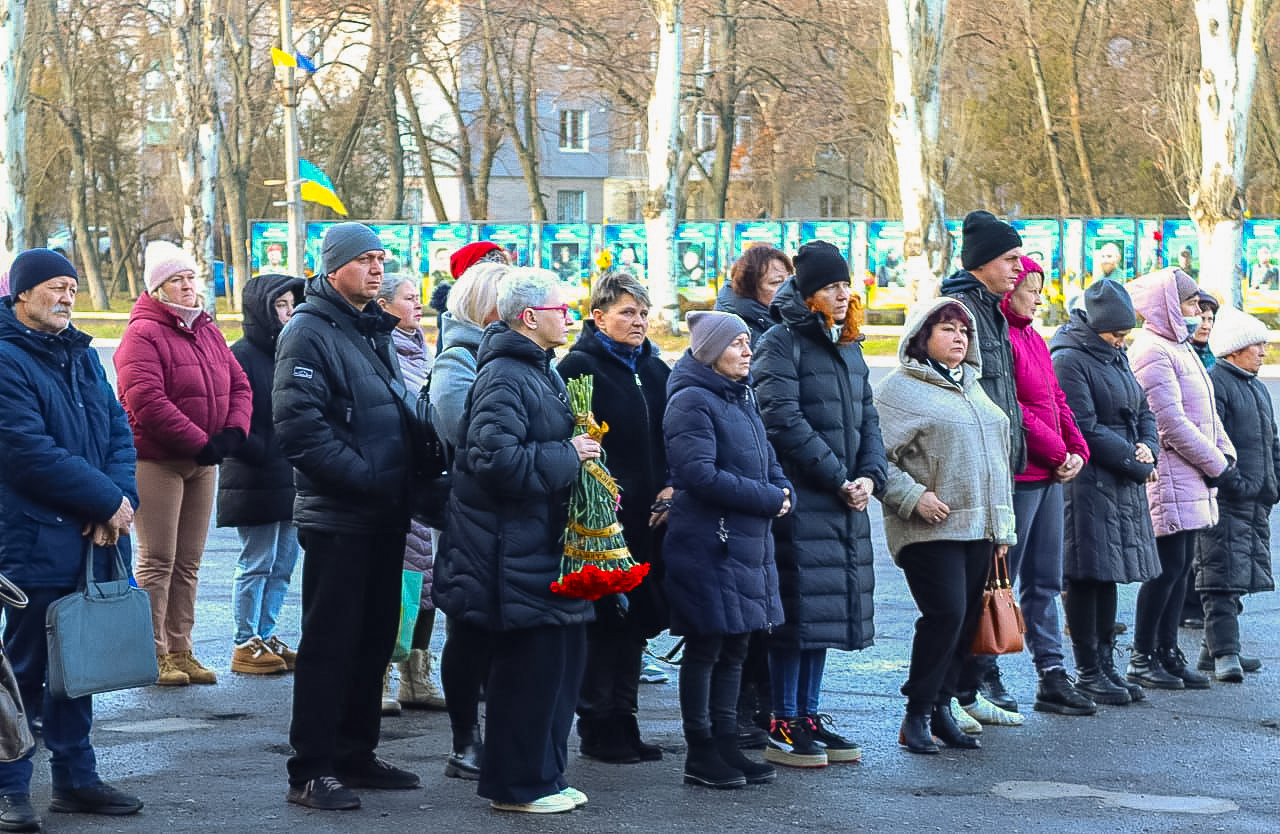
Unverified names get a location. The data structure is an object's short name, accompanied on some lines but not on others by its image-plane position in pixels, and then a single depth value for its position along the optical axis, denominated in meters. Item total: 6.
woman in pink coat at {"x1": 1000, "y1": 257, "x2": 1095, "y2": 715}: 13.80
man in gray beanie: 10.73
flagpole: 54.55
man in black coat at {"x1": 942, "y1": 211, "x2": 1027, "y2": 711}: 13.50
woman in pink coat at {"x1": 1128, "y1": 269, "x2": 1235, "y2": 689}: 15.23
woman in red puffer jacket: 14.51
